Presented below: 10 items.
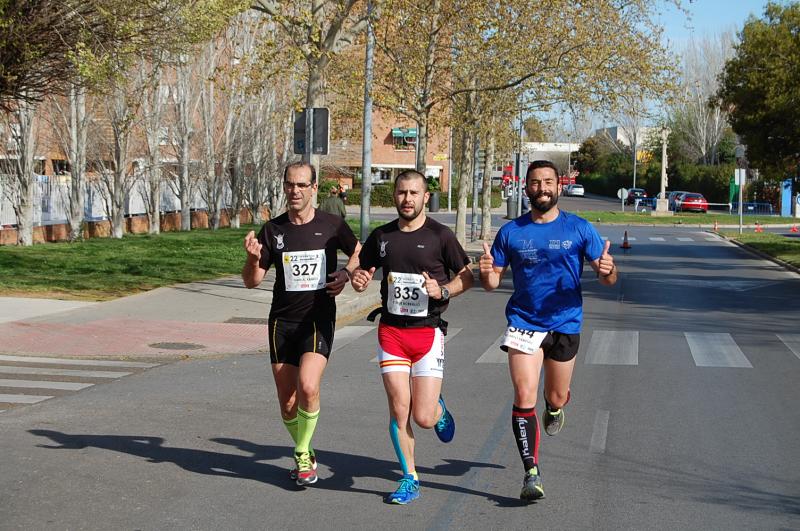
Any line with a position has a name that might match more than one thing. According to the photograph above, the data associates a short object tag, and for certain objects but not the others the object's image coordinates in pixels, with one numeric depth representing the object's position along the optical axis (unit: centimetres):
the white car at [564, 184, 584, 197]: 11081
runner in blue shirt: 666
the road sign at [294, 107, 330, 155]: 1850
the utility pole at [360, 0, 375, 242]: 2227
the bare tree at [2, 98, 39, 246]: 3022
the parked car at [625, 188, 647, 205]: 9088
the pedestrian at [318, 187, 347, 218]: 2395
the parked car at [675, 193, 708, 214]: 7644
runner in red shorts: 654
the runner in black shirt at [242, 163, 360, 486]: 684
